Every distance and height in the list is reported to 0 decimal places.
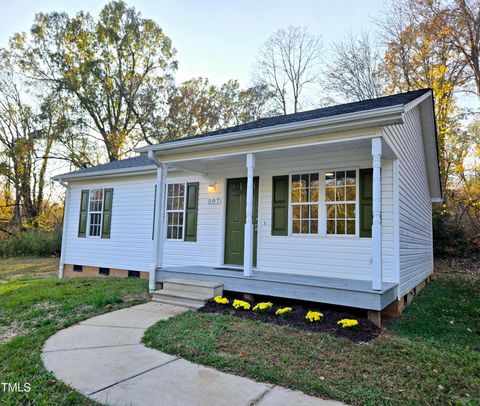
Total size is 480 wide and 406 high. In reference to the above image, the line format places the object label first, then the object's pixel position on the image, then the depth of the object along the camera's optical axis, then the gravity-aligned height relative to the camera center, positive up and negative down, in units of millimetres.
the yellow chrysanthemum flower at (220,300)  5135 -1040
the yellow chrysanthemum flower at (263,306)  4809 -1052
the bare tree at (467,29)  12609 +8277
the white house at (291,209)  4891 +538
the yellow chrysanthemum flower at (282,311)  4660 -1076
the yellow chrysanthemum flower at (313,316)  4363 -1066
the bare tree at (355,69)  16656 +8819
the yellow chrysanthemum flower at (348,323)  4064 -1064
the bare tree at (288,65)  19844 +10634
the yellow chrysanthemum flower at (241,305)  4941 -1064
